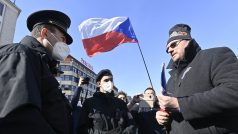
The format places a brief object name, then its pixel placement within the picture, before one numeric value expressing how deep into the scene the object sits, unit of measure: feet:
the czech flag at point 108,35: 12.37
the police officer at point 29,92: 2.79
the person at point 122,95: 14.11
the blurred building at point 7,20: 80.88
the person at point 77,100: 8.27
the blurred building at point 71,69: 141.96
